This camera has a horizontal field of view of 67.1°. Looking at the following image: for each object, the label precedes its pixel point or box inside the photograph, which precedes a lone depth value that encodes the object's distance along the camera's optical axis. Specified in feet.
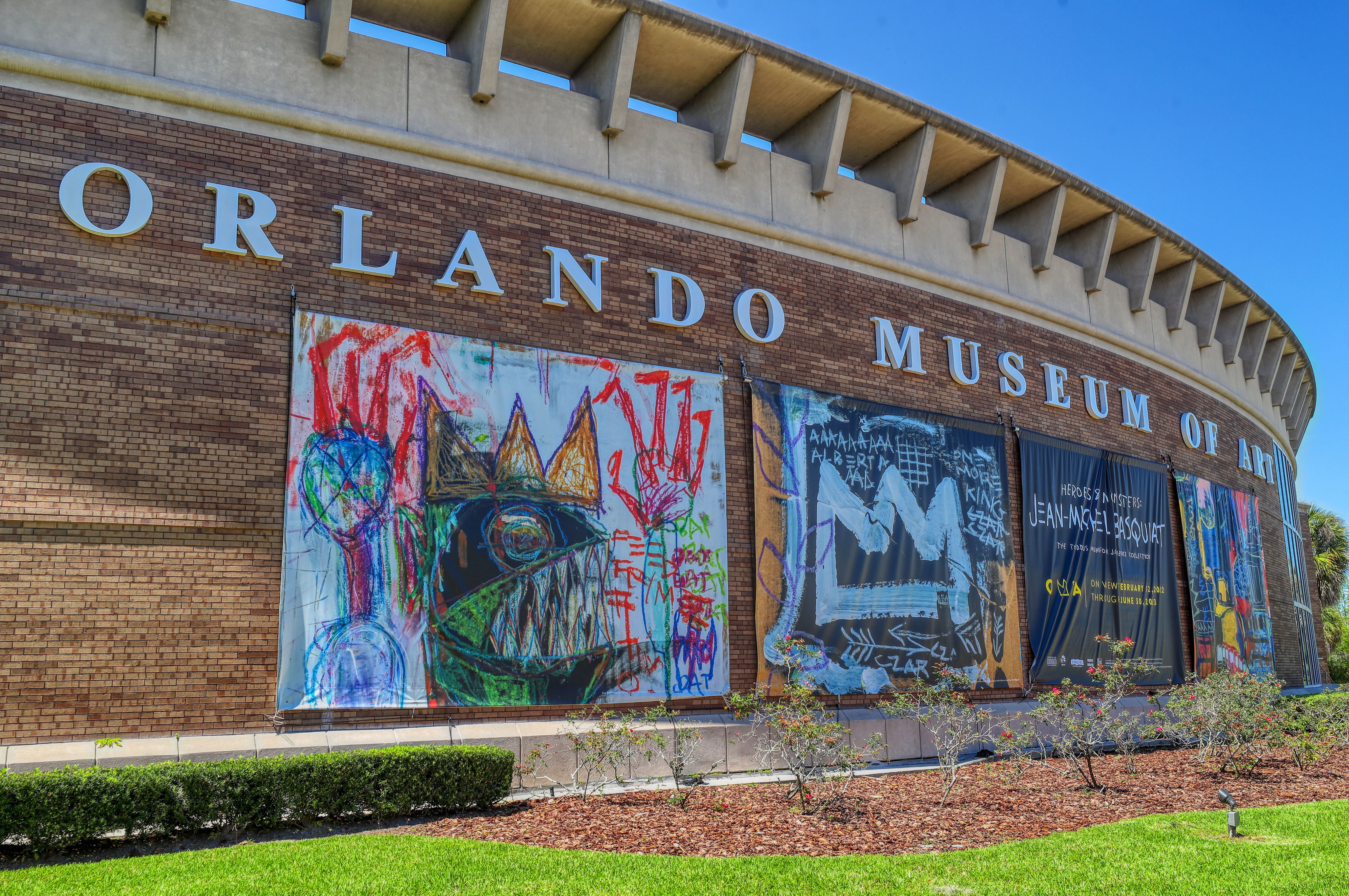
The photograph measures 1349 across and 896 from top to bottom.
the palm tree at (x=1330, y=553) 144.97
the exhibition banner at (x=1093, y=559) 58.75
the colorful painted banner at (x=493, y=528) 37.83
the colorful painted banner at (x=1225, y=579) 70.59
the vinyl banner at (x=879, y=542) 48.19
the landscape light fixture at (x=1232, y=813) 29.25
